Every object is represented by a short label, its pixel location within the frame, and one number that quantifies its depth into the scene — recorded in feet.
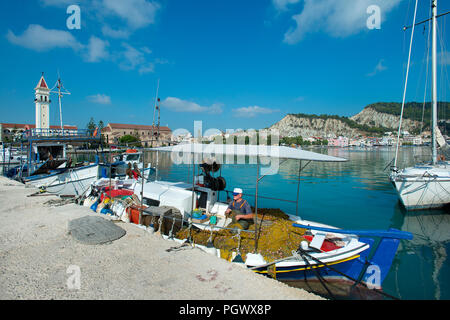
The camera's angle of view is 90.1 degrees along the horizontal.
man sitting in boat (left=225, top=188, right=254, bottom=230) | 23.61
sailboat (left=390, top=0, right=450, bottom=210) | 50.31
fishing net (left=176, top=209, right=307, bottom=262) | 19.89
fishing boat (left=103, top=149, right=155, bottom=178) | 66.99
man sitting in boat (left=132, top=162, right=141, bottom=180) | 57.13
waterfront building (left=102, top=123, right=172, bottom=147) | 401.62
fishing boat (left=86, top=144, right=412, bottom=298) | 18.67
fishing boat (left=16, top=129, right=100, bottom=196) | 57.31
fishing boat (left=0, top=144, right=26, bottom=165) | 146.07
